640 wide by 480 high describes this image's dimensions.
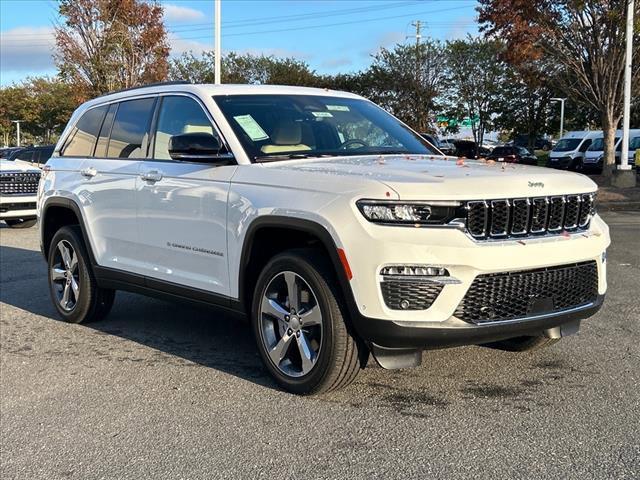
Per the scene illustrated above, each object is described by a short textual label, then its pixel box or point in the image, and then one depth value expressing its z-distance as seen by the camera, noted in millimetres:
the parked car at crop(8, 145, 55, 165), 20234
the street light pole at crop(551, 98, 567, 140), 59312
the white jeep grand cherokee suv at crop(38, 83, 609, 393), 3656
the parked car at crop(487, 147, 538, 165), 39050
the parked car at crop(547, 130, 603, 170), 35719
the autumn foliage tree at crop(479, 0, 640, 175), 20141
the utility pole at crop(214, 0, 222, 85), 20062
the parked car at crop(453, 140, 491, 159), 44350
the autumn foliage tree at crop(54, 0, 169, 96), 23344
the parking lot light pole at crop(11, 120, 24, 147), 62562
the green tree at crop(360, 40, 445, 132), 45375
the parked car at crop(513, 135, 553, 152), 61781
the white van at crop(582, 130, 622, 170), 33375
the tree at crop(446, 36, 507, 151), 48719
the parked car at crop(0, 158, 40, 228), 13500
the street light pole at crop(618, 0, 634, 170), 18641
